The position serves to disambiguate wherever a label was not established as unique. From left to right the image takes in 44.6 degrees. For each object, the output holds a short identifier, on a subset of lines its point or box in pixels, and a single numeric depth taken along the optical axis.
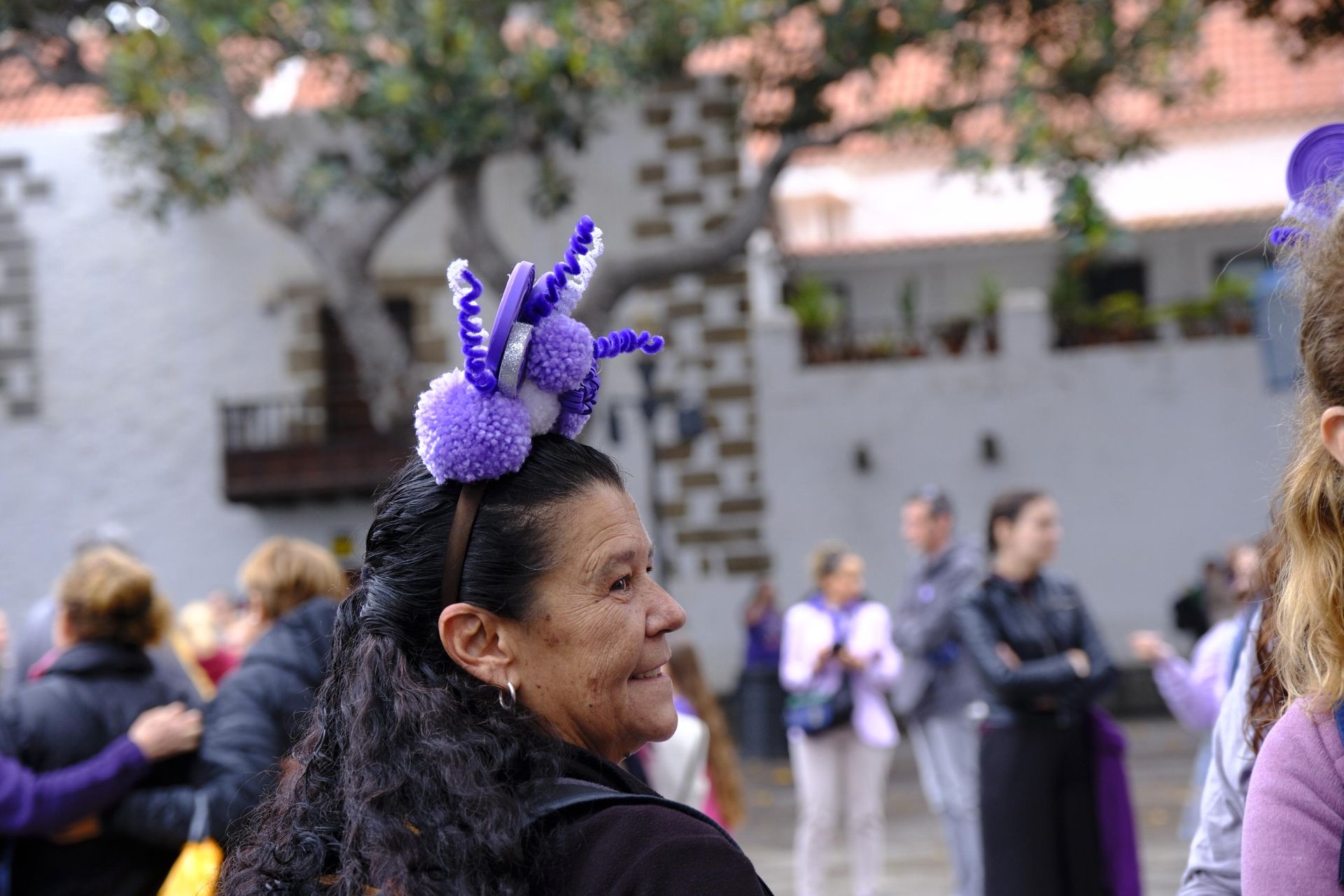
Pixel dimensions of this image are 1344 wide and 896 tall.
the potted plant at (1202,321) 17.48
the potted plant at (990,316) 17.64
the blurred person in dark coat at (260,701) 4.63
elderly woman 1.76
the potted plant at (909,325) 17.70
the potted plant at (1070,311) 17.66
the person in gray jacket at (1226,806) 2.63
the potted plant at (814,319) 17.77
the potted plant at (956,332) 17.67
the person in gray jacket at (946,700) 7.70
